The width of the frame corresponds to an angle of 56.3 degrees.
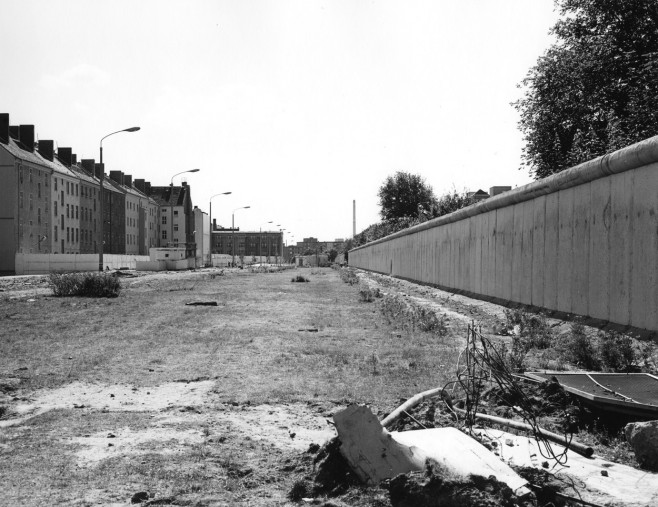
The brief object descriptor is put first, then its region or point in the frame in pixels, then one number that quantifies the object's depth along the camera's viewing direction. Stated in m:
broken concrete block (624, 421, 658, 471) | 3.91
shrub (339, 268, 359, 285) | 36.91
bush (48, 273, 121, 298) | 21.64
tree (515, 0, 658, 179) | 28.14
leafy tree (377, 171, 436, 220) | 89.56
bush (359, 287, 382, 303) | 20.92
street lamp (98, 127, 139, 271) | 35.90
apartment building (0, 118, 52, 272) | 60.19
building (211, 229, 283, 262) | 179.25
